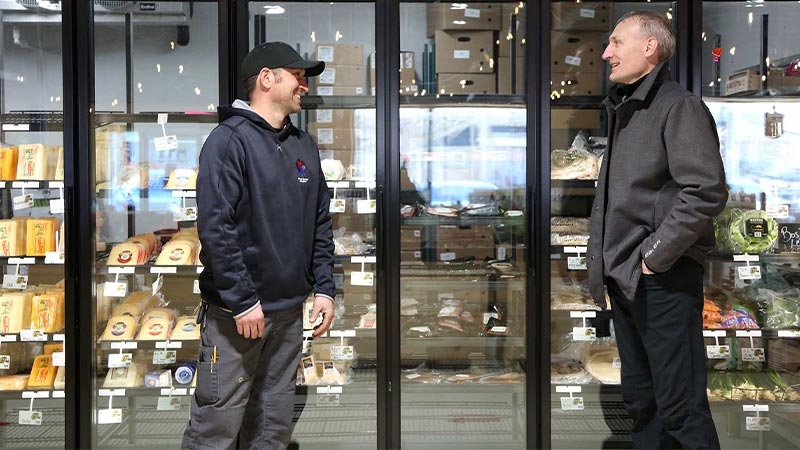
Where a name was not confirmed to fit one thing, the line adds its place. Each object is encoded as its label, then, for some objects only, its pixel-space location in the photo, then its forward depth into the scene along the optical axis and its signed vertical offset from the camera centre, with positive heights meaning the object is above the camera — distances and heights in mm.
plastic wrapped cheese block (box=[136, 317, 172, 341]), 3701 -640
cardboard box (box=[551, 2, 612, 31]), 4082 +1022
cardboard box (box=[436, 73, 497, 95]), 4098 +654
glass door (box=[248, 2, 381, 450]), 3826 +18
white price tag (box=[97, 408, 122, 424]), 3680 -1063
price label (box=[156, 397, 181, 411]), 3791 -1034
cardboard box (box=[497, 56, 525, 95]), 4055 +682
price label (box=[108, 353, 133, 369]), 3719 -793
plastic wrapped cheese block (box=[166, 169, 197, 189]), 3732 +115
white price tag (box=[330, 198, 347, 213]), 3795 -19
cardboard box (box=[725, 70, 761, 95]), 3885 +621
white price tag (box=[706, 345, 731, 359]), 3707 -758
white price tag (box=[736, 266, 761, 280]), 3676 -356
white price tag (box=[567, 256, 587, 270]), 3723 -307
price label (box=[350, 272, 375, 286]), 3745 -389
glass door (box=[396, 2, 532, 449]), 3912 -131
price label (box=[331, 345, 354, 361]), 3900 -796
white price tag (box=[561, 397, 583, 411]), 3738 -1025
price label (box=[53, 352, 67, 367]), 3637 -771
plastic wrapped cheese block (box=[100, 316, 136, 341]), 3689 -635
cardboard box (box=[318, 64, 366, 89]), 3988 +675
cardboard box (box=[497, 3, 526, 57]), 3953 +917
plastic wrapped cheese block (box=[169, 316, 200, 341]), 3734 -650
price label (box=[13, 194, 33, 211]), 3840 +0
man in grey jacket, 2621 -114
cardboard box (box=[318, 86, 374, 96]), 3973 +597
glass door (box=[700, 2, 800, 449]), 3734 -34
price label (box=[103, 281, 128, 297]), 3713 -440
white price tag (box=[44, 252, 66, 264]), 3600 -267
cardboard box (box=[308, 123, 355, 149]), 4074 +359
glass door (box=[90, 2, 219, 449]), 3723 -40
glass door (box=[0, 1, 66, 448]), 3641 -129
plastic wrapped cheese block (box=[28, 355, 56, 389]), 3684 -856
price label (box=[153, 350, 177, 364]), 3846 -807
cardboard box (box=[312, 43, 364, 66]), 4004 +796
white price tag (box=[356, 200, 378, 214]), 3686 -24
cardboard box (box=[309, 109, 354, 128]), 4074 +459
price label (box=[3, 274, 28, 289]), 3711 -396
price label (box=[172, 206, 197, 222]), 3674 -61
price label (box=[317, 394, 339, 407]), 3884 -1045
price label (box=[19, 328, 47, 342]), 3604 -648
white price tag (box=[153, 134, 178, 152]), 3905 +315
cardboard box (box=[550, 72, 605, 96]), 4062 +652
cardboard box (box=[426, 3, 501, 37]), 4027 +1009
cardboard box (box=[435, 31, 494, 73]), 4082 +826
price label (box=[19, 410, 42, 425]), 3729 -1083
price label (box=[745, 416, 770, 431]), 3713 -1118
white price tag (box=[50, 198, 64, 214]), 3594 -20
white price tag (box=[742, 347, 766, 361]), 3891 -806
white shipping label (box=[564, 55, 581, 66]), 4078 +775
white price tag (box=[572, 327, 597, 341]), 3729 -670
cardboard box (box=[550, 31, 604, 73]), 4078 +825
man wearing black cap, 2566 -203
